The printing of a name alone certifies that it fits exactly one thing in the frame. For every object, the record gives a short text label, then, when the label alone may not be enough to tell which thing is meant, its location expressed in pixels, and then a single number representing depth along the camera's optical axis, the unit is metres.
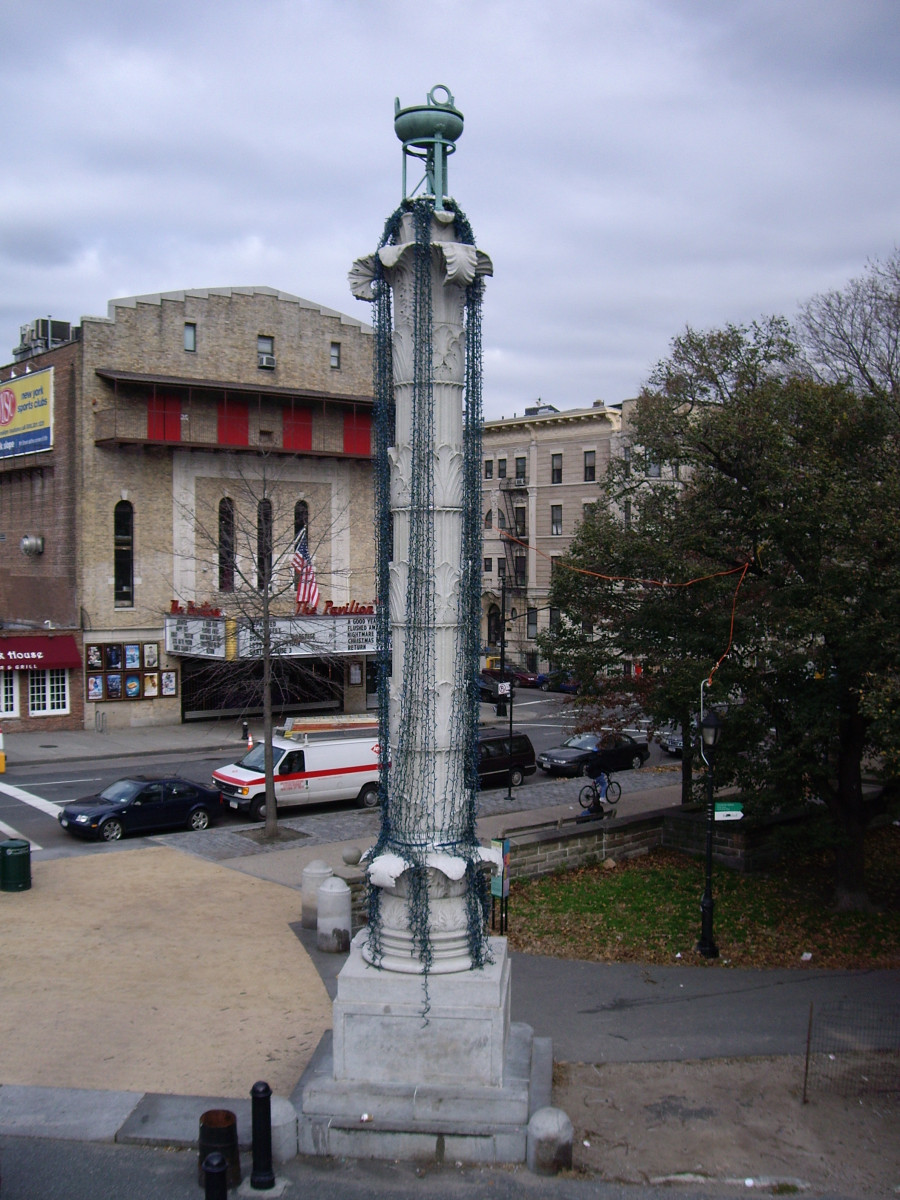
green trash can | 15.97
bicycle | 21.20
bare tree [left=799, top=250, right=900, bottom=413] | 26.44
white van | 23.33
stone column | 8.62
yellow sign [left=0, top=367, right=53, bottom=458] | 36.59
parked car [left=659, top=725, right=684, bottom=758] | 33.12
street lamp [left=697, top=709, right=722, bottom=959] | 14.11
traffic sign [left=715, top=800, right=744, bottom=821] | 14.62
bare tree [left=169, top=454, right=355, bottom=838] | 34.31
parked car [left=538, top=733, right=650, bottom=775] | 30.30
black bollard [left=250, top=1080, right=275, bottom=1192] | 7.66
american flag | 28.69
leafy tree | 14.61
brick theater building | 35.19
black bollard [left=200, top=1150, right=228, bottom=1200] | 6.86
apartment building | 54.25
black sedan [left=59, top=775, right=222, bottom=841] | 20.48
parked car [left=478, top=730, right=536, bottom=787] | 27.41
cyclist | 21.19
